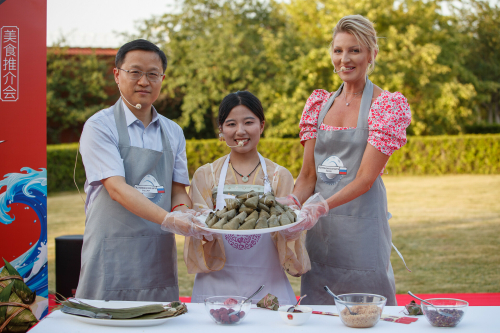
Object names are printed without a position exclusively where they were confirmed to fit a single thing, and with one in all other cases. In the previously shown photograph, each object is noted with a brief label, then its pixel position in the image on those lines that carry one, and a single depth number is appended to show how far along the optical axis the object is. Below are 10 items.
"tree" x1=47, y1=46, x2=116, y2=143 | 18.20
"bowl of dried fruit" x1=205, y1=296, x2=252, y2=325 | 1.79
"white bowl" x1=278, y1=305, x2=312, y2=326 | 1.78
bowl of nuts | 1.75
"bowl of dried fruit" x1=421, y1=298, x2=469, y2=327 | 1.75
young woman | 2.40
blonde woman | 2.49
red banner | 3.02
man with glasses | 2.43
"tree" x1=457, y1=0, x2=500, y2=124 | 29.00
